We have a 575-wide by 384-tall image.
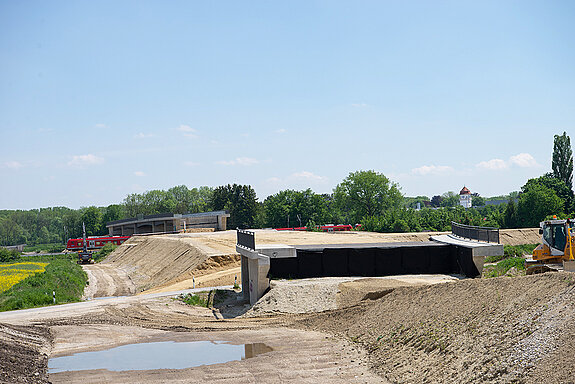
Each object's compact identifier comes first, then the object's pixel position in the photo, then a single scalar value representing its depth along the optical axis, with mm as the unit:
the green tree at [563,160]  103312
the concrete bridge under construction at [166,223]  100375
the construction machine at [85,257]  75875
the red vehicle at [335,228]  100938
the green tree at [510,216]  95438
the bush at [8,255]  103688
